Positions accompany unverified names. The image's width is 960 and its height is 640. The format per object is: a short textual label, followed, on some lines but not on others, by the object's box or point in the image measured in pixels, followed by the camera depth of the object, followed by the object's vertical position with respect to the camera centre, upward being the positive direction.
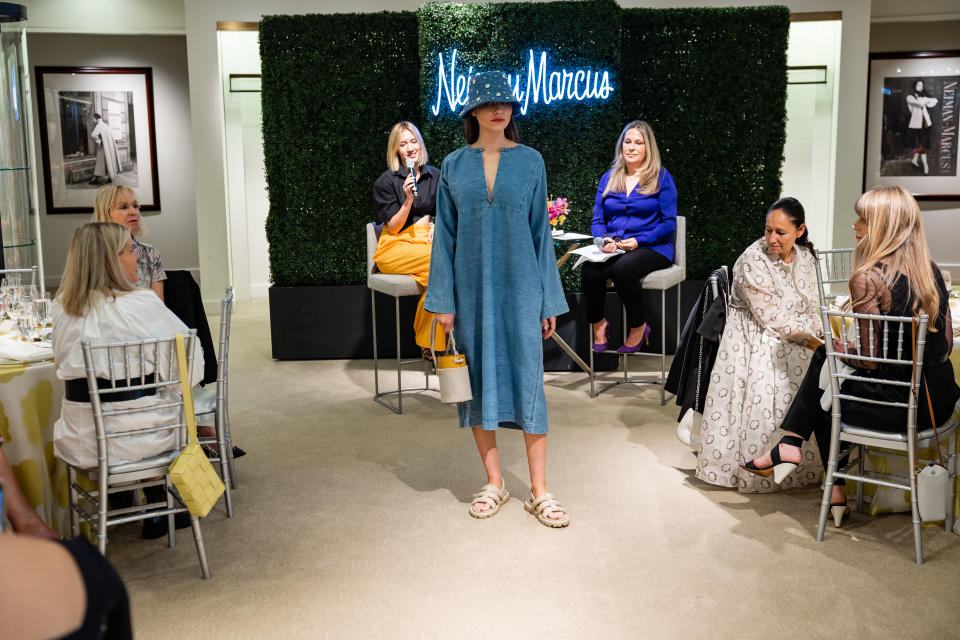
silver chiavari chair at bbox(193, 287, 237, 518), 3.64 -0.87
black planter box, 6.68 -1.00
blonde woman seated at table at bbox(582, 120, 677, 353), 5.59 -0.28
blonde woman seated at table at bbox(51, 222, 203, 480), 3.01 -0.46
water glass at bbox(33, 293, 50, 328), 3.88 -0.51
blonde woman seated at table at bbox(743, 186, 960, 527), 3.21 -0.40
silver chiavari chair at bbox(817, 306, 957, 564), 3.13 -0.72
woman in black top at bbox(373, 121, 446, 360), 5.69 -0.14
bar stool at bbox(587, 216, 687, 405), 5.44 -0.58
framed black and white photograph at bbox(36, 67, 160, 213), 9.51 +0.64
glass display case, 5.96 +0.23
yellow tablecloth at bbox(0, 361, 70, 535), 3.15 -0.82
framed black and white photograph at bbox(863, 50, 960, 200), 9.56 +0.58
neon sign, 6.21 +0.66
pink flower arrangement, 5.59 -0.18
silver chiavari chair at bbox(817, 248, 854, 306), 4.29 -0.52
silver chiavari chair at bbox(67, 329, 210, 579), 2.94 -0.73
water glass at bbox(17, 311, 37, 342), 3.54 -0.53
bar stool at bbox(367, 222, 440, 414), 5.35 -0.59
